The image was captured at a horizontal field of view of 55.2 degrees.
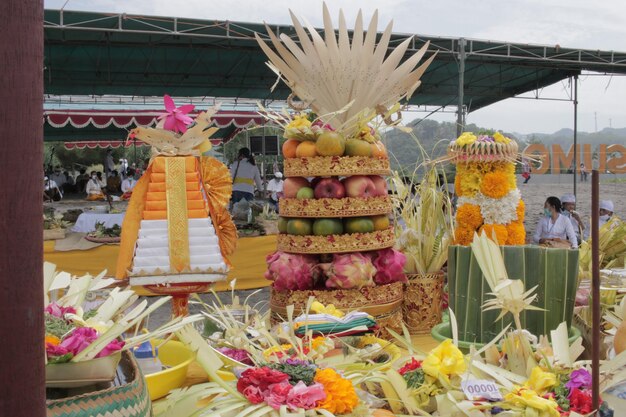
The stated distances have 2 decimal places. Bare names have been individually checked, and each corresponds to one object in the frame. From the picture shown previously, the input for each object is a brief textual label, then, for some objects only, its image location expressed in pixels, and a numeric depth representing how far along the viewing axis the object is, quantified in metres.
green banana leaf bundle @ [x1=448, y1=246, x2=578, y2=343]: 1.95
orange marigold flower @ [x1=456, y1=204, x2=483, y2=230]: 3.60
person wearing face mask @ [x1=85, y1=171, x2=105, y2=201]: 13.03
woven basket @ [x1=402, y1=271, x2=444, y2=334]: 2.75
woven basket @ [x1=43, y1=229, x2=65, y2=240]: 6.94
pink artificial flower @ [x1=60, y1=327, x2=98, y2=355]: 1.01
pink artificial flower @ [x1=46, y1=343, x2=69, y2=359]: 0.98
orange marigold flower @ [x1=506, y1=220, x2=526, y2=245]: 3.63
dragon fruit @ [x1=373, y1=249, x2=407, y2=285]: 2.52
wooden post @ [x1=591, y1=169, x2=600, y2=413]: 0.85
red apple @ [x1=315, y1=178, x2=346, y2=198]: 2.47
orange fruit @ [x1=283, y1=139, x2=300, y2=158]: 2.55
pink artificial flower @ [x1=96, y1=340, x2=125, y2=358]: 1.03
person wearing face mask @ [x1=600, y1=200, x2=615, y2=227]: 5.57
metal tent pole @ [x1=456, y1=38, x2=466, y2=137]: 8.68
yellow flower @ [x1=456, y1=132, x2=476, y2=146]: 3.46
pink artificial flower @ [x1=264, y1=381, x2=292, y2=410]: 1.25
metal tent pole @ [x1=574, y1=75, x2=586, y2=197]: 11.12
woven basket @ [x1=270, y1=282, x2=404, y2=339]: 2.40
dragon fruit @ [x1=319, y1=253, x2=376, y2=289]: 2.39
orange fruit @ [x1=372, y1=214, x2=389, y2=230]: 2.56
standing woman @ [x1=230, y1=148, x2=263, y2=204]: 8.53
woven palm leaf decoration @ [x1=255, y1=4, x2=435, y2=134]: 2.60
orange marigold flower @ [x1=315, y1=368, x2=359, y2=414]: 1.27
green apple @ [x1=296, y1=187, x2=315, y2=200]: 2.48
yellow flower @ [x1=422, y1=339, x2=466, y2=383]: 1.37
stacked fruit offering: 2.44
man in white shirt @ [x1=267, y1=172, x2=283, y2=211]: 10.90
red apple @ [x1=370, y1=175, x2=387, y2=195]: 2.59
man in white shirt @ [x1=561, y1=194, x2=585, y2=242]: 6.25
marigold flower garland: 3.51
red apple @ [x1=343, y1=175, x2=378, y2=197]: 2.49
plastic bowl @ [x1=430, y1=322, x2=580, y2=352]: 1.79
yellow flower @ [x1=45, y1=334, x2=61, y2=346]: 1.02
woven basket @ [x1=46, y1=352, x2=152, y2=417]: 0.93
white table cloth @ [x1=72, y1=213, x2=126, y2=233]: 7.54
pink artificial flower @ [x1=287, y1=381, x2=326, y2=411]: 1.25
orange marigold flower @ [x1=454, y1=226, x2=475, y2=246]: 3.49
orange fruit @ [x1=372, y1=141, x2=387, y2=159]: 2.60
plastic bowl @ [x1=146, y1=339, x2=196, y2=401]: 1.59
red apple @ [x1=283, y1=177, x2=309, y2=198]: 2.54
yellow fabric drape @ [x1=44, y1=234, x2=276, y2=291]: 6.69
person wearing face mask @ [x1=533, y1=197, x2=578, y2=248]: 5.83
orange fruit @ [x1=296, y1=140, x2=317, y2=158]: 2.48
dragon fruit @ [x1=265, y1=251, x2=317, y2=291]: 2.44
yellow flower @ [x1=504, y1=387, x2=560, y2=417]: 1.22
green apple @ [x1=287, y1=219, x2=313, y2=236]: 2.49
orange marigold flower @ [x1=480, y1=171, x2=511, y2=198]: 3.51
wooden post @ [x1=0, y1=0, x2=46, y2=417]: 0.55
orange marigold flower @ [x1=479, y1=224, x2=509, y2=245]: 3.49
